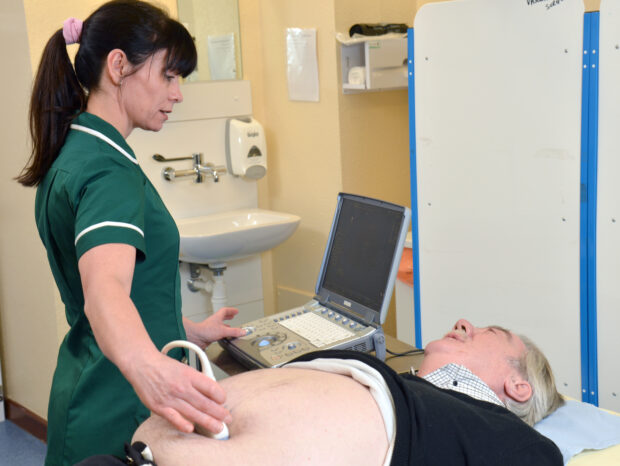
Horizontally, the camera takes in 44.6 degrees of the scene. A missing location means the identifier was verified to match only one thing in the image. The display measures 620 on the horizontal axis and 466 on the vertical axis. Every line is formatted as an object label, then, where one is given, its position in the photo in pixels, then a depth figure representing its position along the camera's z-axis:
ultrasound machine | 1.71
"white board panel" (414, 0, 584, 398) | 2.15
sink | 2.94
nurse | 1.35
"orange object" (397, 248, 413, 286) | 2.94
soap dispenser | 3.30
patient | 1.08
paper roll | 3.03
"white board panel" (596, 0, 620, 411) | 1.98
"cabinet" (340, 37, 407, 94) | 3.01
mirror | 3.23
